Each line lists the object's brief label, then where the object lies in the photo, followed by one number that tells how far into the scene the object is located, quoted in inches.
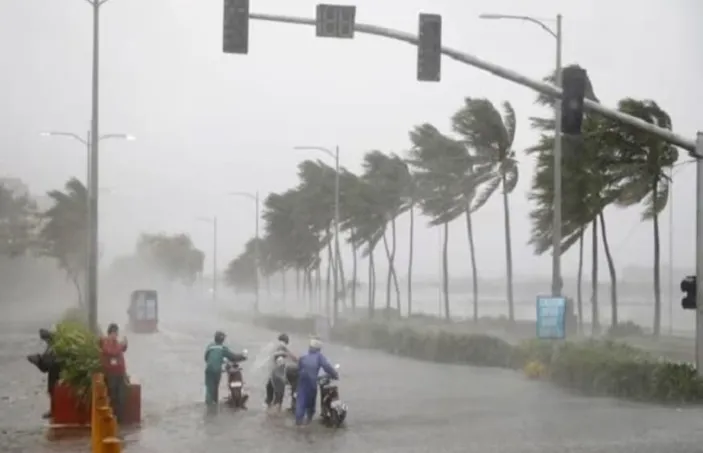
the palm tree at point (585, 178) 1681.8
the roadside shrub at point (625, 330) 1797.5
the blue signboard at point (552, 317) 1195.3
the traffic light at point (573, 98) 760.3
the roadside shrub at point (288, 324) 2374.5
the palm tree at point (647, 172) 1637.6
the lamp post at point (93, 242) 1120.2
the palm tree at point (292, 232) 3014.3
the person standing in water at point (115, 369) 783.7
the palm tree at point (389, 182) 2493.8
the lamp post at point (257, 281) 2974.9
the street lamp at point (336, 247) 2091.5
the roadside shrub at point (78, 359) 783.7
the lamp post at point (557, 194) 1228.5
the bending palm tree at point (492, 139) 1955.0
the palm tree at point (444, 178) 2079.2
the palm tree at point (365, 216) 2561.5
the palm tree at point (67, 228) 2871.6
